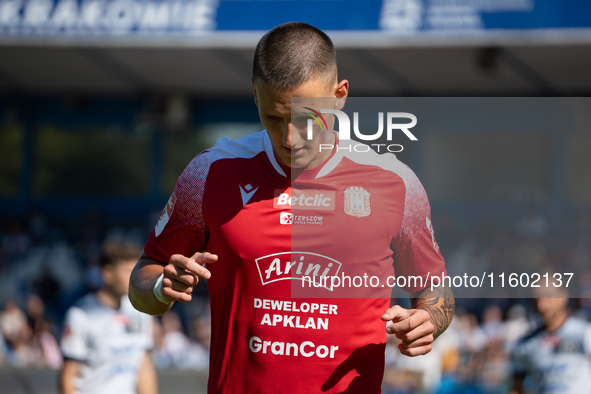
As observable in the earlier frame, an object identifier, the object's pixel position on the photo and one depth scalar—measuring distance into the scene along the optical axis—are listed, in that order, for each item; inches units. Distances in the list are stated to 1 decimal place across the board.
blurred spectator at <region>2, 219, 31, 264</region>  715.4
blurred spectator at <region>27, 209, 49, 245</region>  750.5
